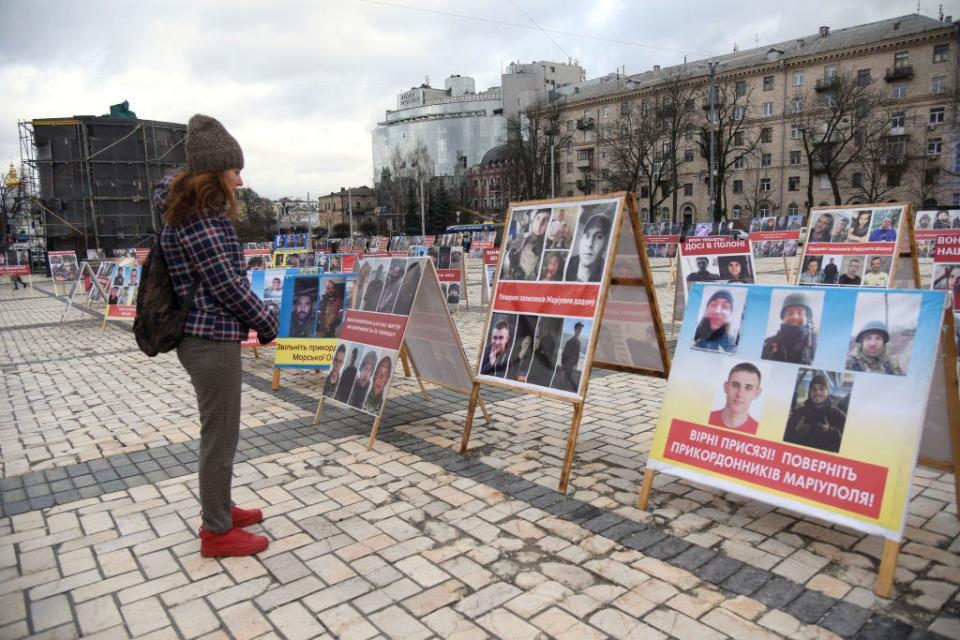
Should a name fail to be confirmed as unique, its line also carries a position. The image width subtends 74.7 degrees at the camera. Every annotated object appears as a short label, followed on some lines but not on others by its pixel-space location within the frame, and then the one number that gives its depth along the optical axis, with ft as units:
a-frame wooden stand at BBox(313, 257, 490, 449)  18.60
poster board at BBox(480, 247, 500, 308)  45.21
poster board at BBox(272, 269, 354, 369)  24.39
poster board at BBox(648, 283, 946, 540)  9.98
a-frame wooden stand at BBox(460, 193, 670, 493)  13.92
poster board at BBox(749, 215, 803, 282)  77.77
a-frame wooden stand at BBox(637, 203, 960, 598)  9.63
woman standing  10.28
